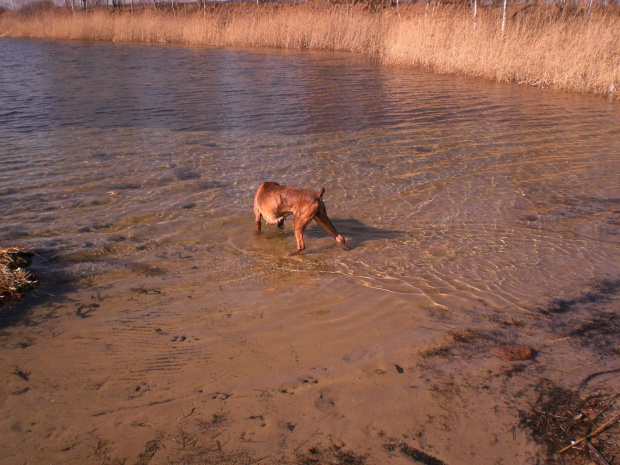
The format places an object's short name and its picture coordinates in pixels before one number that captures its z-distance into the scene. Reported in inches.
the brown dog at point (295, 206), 211.6
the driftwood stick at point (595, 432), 113.4
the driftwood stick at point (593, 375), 135.9
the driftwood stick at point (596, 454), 109.0
